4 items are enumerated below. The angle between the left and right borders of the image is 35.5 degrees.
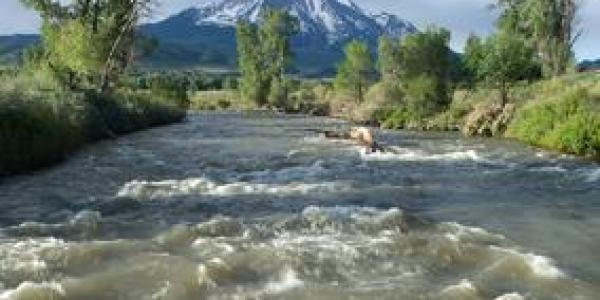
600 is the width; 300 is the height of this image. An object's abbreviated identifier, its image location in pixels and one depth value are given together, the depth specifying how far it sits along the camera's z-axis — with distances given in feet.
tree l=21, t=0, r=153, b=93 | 190.70
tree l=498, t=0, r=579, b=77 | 265.75
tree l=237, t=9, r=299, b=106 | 411.13
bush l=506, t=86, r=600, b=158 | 126.62
